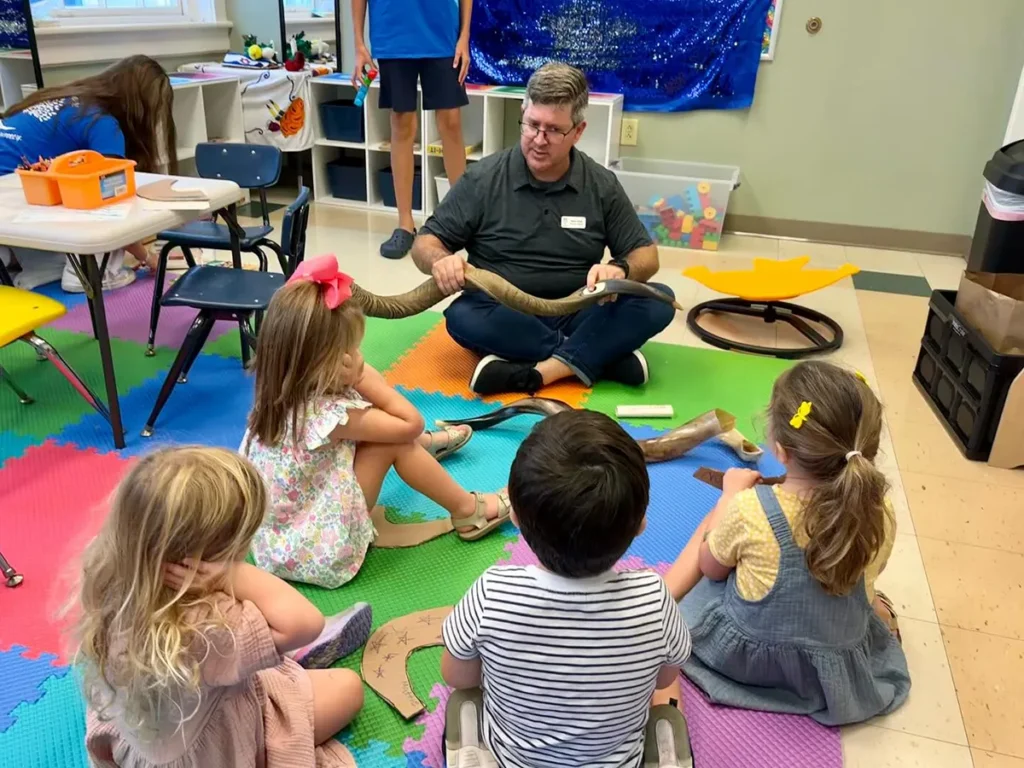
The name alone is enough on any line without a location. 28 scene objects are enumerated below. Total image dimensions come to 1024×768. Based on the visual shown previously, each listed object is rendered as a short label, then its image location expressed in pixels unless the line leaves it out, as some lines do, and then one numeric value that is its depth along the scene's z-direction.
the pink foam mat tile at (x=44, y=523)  1.59
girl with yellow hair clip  1.27
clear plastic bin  3.91
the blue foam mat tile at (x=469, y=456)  2.04
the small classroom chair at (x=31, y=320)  1.94
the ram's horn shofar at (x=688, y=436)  2.21
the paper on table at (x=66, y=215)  2.02
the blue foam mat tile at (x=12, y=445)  2.15
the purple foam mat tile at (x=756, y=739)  1.38
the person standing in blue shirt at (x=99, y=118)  2.79
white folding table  1.92
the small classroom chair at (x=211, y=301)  2.18
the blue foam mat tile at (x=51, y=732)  1.33
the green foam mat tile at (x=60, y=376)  2.32
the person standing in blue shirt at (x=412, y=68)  3.70
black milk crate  2.18
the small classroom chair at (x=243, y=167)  3.00
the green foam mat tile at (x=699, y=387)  2.53
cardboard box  2.23
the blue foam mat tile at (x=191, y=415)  2.24
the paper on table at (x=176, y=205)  2.17
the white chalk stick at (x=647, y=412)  2.47
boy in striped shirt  0.99
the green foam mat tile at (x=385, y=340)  2.82
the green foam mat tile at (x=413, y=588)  1.45
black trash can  2.45
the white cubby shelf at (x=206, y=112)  4.12
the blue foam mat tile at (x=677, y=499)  1.87
